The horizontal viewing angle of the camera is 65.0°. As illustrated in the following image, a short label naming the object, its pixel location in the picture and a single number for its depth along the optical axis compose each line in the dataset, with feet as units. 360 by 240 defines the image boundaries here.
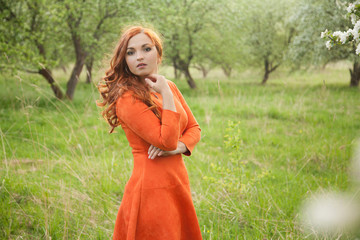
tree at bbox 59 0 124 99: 29.77
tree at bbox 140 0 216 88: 41.35
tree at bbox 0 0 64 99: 25.56
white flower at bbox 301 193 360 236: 9.28
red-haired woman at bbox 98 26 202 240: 5.94
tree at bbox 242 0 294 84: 51.01
